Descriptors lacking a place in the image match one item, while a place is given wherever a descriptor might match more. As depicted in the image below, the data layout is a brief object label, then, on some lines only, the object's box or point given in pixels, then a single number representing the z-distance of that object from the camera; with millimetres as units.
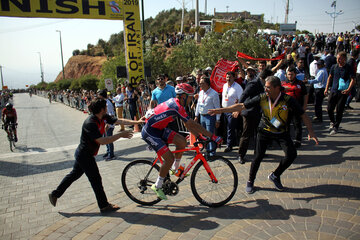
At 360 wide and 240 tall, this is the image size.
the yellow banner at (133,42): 13164
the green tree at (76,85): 54691
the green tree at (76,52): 97562
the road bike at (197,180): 4306
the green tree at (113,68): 23703
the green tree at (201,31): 39069
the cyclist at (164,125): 4191
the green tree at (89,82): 53094
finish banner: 10734
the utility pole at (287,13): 48944
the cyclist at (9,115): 10680
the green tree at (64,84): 63406
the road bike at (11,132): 10132
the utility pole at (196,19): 34672
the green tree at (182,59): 22188
